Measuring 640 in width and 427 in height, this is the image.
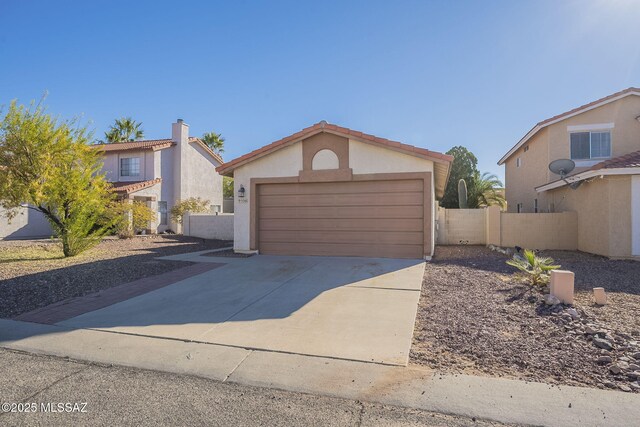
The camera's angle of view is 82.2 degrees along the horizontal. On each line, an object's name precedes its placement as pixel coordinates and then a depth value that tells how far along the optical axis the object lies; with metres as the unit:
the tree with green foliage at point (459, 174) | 28.34
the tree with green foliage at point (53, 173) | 10.83
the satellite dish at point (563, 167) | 13.74
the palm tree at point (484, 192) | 27.17
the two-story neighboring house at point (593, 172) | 11.47
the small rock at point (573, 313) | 5.16
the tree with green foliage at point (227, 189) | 36.53
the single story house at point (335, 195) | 10.77
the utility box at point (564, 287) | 5.82
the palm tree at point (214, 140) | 37.62
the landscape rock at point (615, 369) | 3.59
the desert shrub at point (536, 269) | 6.91
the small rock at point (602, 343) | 4.11
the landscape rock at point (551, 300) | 5.73
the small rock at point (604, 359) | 3.82
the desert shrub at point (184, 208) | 23.02
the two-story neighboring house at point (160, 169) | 23.12
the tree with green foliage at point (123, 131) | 35.72
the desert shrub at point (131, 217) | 13.79
